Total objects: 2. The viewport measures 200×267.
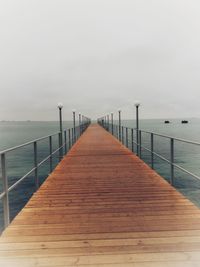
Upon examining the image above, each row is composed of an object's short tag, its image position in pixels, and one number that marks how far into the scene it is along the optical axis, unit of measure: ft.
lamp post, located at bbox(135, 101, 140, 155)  27.44
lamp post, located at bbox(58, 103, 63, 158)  28.09
